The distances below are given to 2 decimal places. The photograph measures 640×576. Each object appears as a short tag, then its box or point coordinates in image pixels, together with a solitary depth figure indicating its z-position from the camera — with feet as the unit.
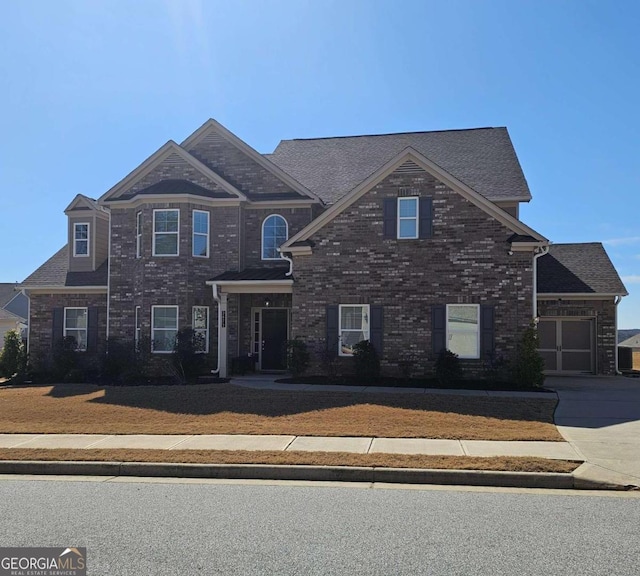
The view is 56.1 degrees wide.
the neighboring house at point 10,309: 140.15
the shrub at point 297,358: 58.13
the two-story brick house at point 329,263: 56.70
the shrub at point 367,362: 56.24
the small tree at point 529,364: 52.70
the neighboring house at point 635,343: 128.97
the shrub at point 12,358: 70.79
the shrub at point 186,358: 60.34
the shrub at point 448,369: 54.39
